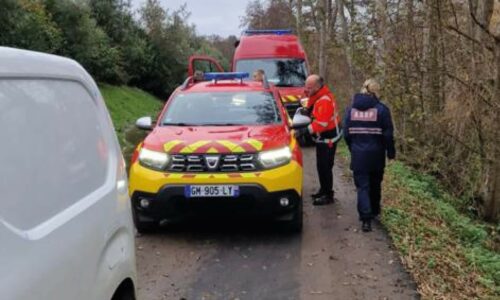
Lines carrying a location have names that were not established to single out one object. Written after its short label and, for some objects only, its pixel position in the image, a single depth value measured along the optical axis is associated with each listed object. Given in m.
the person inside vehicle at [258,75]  11.73
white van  2.13
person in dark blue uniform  7.59
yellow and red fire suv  6.87
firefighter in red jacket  8.88
